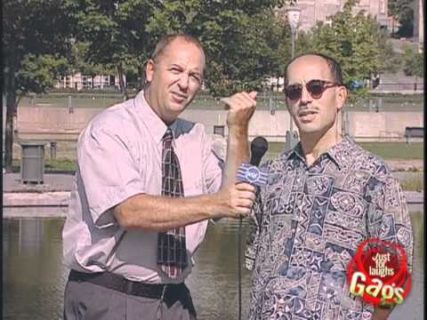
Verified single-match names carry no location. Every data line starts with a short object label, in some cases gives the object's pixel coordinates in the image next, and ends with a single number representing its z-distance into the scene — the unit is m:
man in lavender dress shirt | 4.07
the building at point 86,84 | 61.55
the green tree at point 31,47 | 25.50
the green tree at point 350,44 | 39.16
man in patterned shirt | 3.96
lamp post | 27.89
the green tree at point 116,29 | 24.31
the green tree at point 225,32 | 24.67
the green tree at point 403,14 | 91.19
